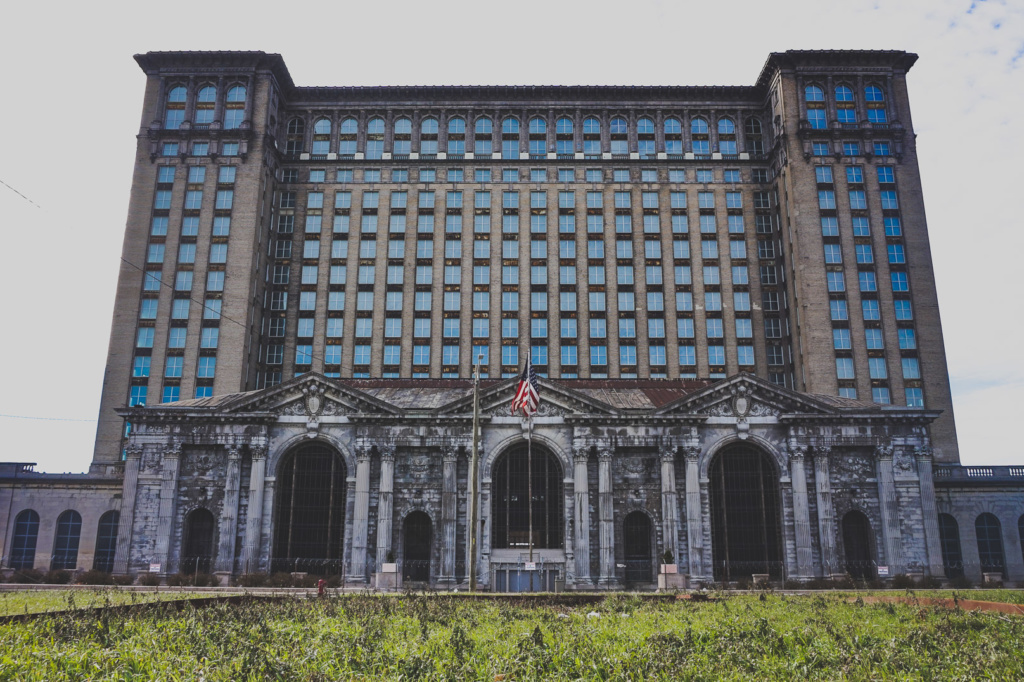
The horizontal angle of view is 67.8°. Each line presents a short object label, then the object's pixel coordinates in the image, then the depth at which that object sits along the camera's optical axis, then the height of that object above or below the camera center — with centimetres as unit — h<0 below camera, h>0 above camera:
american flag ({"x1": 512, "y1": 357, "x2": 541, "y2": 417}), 4241 +836
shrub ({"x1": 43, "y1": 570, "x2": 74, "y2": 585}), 4304 -174
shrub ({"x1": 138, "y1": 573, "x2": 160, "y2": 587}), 4450 -189
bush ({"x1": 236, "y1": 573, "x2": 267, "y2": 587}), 4562 -191
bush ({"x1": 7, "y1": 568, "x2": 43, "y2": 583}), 4507 -178
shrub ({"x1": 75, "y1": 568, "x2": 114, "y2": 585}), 4222 -174
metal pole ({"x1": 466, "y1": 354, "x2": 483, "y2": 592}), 3606 +117
